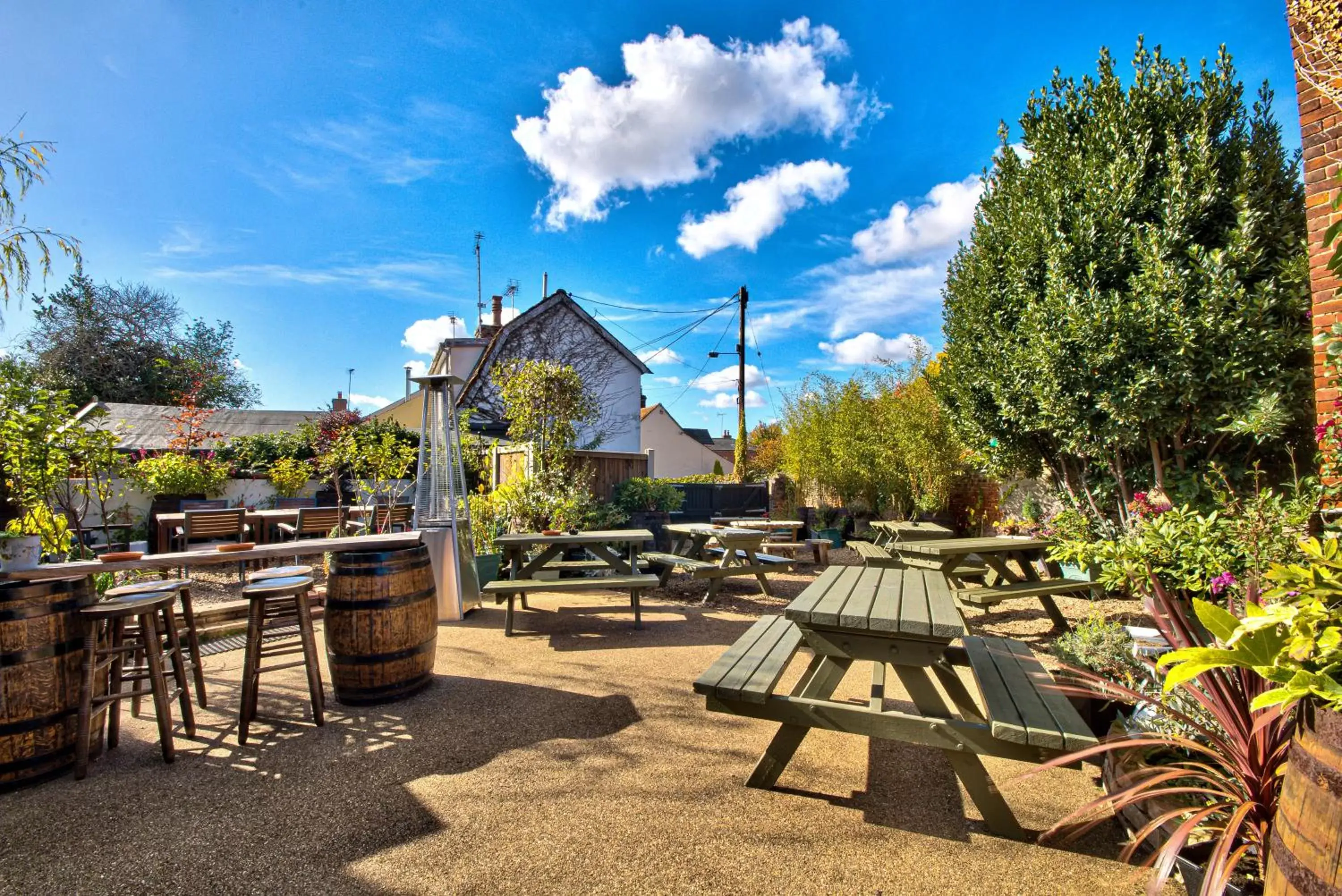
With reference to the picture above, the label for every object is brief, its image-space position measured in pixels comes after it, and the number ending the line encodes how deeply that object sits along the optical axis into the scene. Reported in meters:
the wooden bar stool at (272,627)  3.02
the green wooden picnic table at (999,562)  4.80
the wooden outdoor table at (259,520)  8.34
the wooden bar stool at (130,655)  2.59
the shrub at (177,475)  9.81
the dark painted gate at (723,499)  13.86
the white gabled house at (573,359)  15.75
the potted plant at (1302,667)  1.09
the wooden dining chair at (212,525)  7.65
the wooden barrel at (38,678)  2.43
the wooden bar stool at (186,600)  3.08
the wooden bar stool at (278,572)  3.55
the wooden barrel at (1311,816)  1.07
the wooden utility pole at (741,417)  16.17
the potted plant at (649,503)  9.33
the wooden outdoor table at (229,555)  2.65
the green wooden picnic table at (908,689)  2.08
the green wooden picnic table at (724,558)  6.08
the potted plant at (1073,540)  4.73
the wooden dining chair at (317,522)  8.13
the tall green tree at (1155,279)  4.12
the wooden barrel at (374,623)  3.33
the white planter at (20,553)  2.61
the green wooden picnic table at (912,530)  6.68
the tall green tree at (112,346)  21.03
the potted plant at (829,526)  10.75
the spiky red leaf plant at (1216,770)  1.49
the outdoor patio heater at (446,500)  5.55
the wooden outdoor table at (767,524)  8.32
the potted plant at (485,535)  6.61
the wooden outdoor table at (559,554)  4.94
